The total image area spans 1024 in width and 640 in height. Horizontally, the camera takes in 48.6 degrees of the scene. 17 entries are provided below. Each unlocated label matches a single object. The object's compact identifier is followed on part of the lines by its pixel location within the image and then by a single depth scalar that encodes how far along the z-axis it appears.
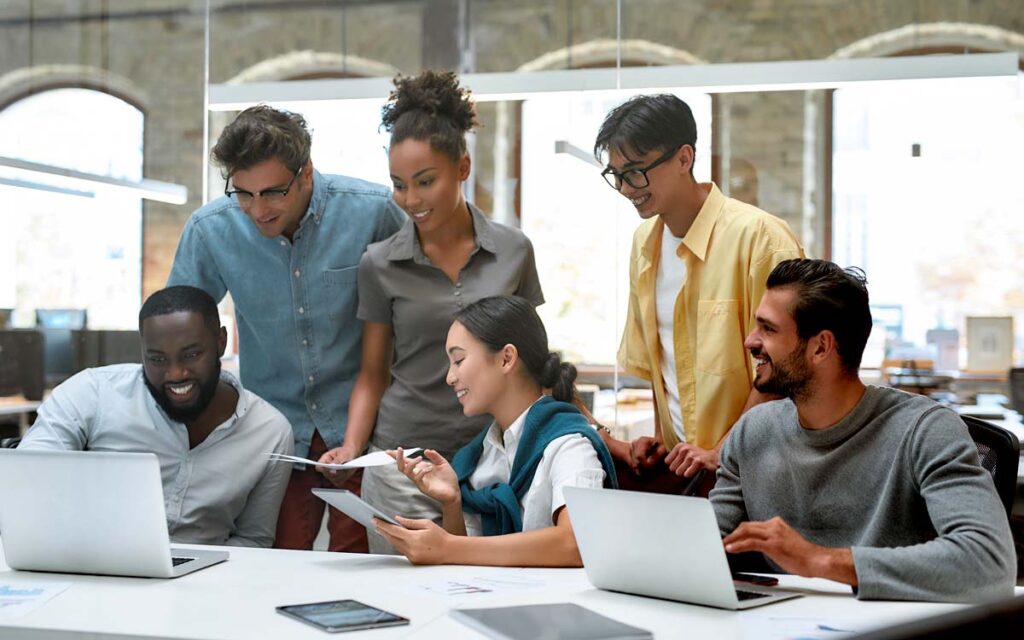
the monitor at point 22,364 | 6.68
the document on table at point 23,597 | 1.82
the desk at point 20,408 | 6.31
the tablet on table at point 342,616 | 1.67
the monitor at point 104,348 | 6.52
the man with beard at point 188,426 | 2.92
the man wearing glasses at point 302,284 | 3.16
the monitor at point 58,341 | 6.65
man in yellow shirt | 2.71
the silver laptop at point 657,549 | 1.73
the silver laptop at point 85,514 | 1.99
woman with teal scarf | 2.18
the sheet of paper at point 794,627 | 1.57
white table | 1.68
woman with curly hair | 2.89
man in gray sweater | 1.77
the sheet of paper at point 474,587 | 1.90
